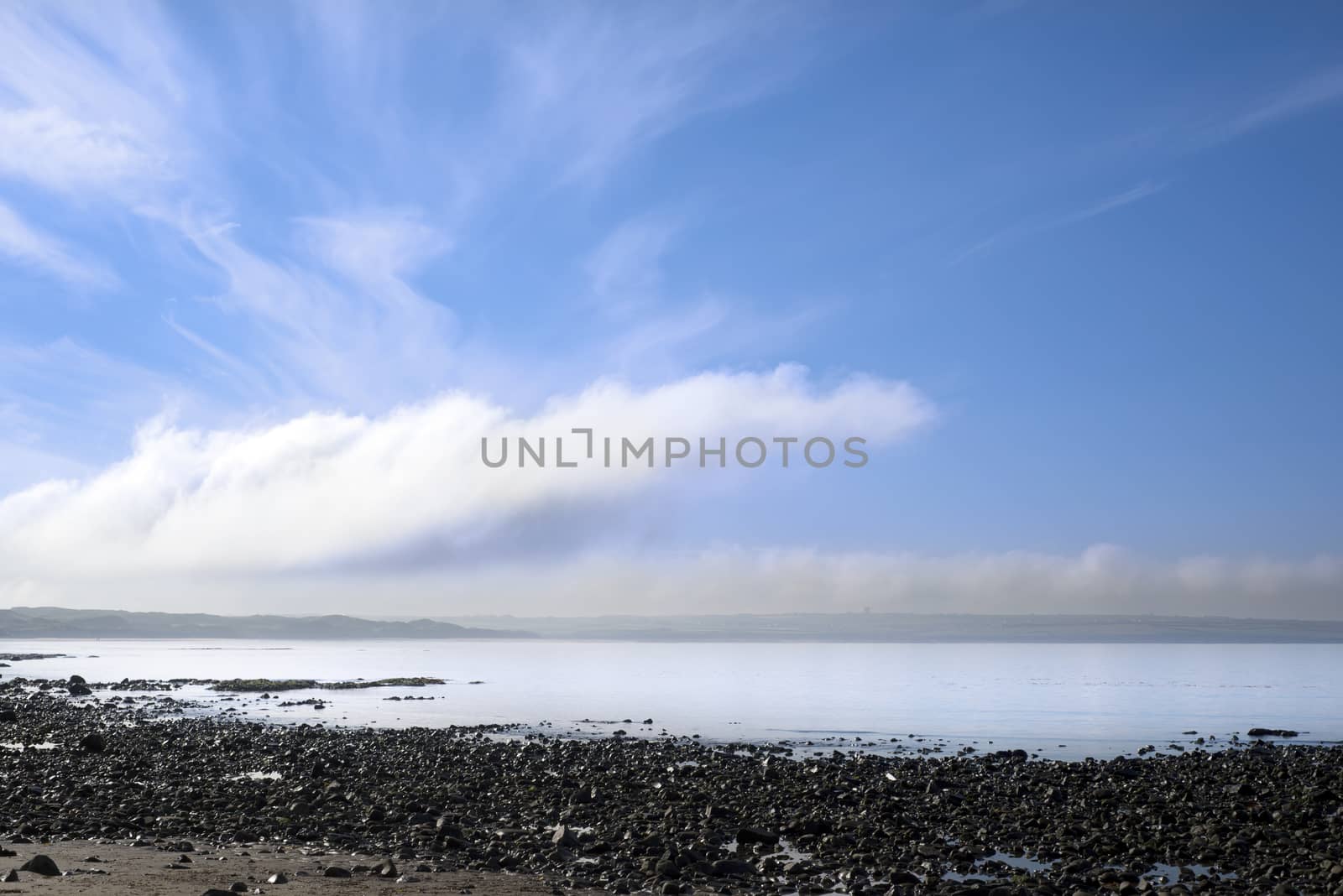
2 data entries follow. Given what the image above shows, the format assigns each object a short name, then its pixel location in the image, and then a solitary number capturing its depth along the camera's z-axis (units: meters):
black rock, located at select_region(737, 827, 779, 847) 21.50
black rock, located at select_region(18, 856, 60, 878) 16.44
